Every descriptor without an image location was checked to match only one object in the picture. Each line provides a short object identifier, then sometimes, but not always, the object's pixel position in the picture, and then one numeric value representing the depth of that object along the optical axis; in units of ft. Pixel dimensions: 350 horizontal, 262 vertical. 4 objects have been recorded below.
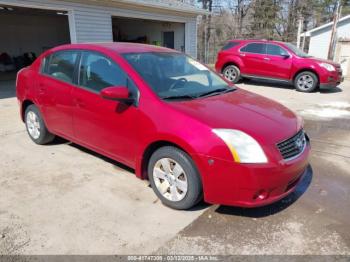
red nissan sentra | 8.63
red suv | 31.71
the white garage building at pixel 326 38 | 52.37
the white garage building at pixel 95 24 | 33.60
